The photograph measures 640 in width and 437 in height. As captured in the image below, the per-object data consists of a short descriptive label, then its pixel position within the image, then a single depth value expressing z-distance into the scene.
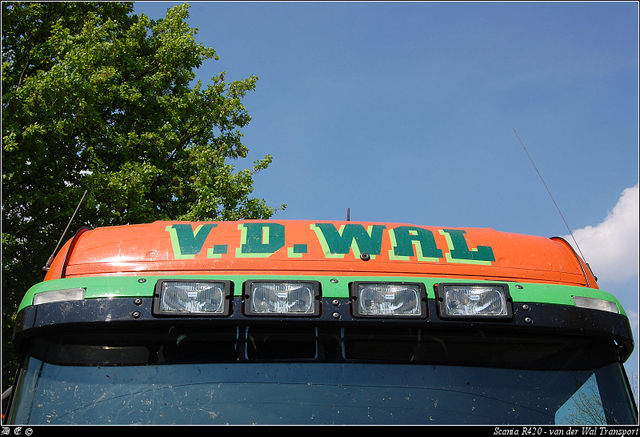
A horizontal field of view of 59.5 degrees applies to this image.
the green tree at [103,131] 11.06
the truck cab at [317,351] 2.53
